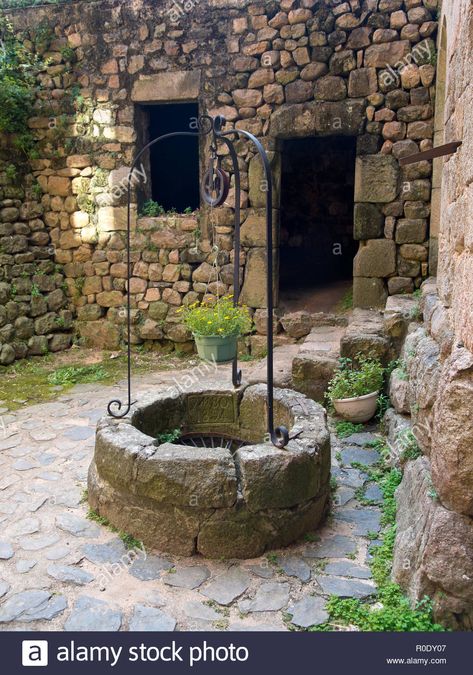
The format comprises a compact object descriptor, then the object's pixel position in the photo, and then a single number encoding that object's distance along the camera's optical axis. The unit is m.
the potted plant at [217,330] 3.68
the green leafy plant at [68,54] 6.89
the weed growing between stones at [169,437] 4.05
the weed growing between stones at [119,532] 3.30
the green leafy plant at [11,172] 7.03
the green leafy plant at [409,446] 3.52
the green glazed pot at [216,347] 3.68
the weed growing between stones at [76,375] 6.37
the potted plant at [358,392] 4.89
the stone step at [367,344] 5.16
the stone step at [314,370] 5.25
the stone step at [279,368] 5.38
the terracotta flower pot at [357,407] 4.87
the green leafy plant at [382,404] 4.96
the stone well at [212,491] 3.14
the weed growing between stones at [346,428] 4.80
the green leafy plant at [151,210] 7.10
